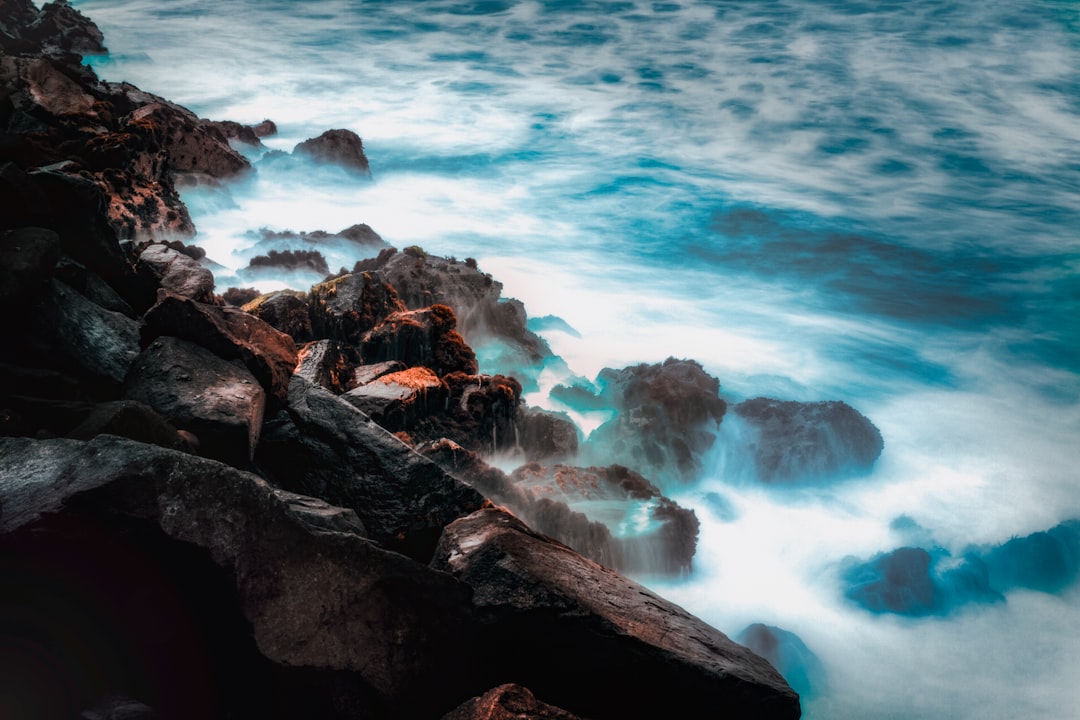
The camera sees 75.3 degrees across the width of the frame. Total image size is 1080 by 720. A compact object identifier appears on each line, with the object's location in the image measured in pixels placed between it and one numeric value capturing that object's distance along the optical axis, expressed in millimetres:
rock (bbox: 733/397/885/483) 31156
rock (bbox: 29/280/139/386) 8195
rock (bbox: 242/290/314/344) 16797
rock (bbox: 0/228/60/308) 7633
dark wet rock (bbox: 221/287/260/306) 20188
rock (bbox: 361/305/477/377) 17984
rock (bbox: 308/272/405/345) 18016
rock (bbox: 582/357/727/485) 27766
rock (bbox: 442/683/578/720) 4984
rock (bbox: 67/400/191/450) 6676
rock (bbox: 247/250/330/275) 30688
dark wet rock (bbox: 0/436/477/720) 5184
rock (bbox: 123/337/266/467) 8055
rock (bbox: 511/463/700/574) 19094
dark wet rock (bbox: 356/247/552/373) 23453
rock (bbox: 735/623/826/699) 22312
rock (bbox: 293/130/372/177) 41812
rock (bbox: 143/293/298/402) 9328
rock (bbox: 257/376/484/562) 8414
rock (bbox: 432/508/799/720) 6145
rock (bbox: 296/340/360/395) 12791
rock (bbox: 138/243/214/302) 12219
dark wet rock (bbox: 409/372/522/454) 16922
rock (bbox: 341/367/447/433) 14578
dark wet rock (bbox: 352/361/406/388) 15422
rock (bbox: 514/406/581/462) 20812
